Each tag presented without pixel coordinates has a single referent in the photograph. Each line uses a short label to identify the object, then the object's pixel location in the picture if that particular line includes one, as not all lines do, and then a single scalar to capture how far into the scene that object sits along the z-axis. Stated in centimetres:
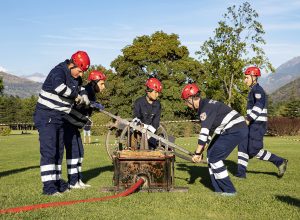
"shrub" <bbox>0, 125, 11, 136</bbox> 2960
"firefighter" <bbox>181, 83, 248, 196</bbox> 494
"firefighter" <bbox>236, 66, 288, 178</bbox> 651
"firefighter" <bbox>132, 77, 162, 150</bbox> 627
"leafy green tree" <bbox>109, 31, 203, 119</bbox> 3128
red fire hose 395
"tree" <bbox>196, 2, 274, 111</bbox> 2552
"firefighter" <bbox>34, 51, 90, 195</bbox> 499
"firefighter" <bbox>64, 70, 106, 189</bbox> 547
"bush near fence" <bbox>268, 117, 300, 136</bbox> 2541
